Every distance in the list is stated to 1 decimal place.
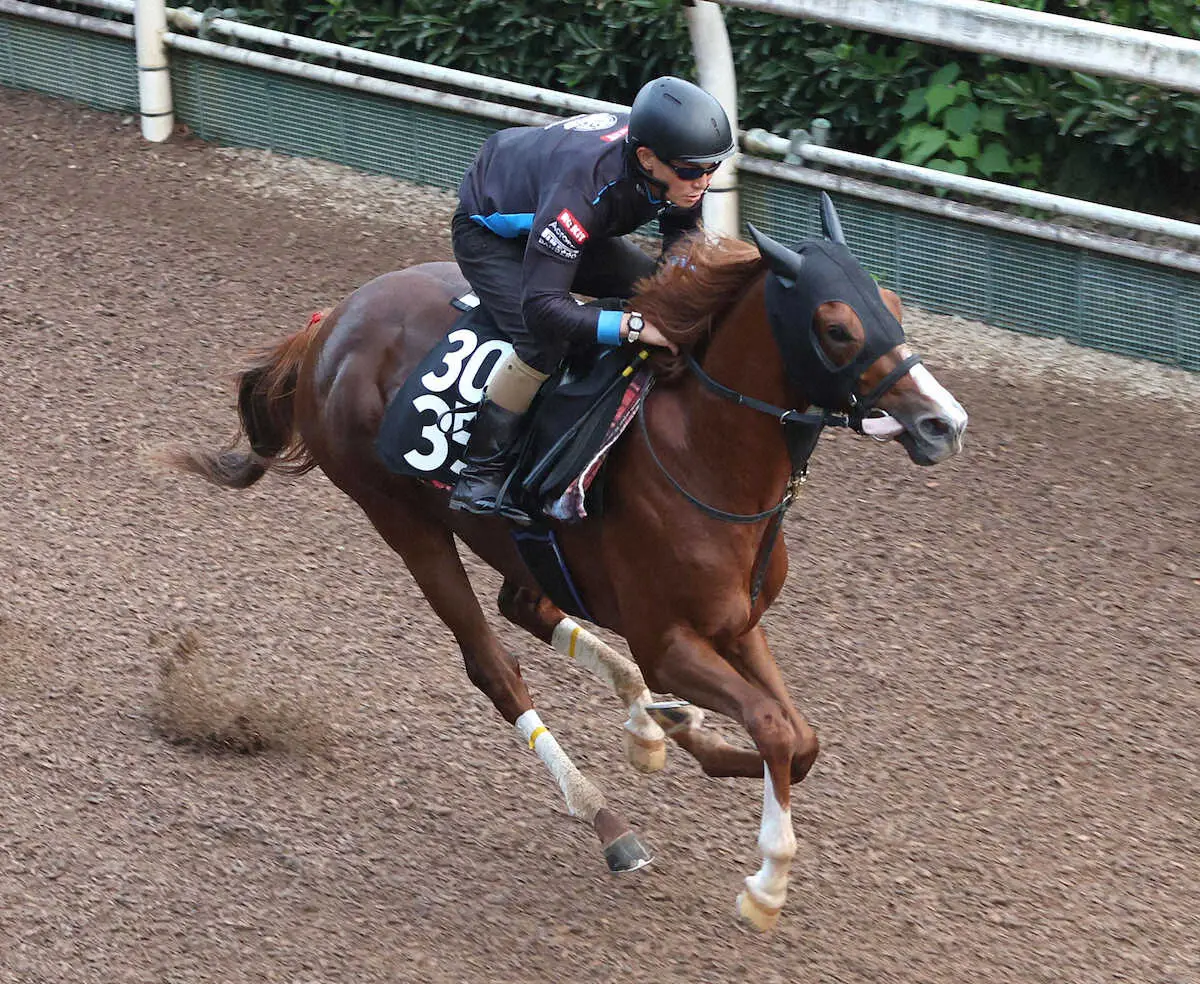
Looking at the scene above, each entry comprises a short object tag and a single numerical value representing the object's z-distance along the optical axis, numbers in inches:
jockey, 336.5
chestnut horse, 312.0
